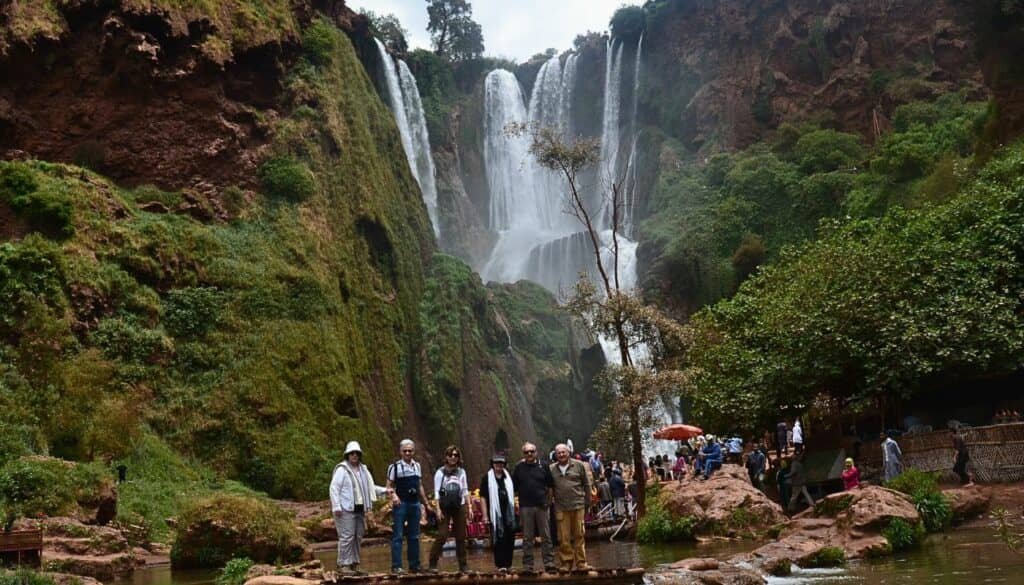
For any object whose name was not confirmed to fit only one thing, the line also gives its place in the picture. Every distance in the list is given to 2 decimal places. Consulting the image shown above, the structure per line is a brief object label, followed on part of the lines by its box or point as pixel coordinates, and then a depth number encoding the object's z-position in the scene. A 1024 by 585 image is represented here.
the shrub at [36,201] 27.06
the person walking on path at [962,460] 20.72
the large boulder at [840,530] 14.27
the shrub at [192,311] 29.17
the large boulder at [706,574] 11.48
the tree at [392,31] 71.25
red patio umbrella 29.00
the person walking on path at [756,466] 25.69
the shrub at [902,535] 14.97
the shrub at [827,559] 14.13
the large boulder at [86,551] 14.84
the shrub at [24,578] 10.93
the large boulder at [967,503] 17.66
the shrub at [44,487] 17.55
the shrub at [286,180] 35.84
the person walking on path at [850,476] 20.02
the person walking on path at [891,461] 20.25
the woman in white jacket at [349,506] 11.82
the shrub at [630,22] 75.25
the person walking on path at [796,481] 23.22
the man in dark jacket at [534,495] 12.16
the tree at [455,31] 82.88
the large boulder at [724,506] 18.86
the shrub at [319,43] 41.06
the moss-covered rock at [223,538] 16.72
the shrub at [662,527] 19.12
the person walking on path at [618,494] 23.69
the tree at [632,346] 22.34
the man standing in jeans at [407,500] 12.11
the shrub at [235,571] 13.32
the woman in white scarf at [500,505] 12.19
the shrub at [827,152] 54.81
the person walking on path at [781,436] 29.09
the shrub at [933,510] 16.92
